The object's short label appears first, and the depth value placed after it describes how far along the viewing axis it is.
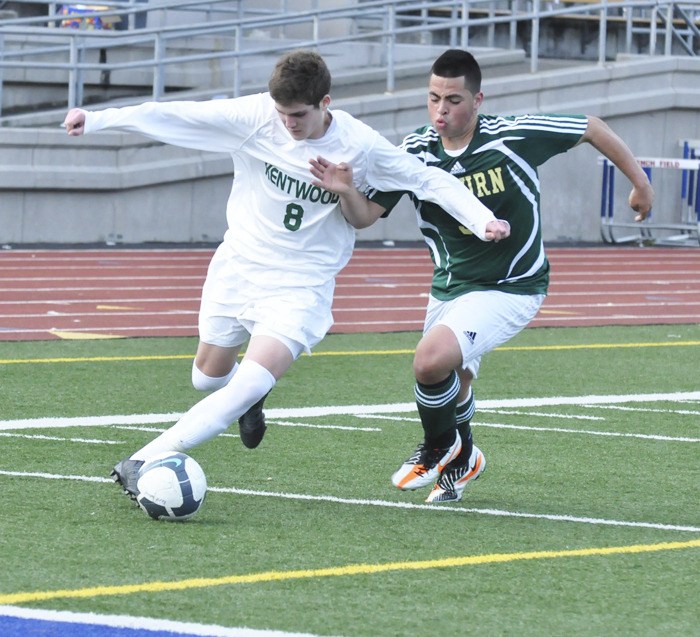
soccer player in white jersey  12.69
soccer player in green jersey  13.33
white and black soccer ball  12.13
